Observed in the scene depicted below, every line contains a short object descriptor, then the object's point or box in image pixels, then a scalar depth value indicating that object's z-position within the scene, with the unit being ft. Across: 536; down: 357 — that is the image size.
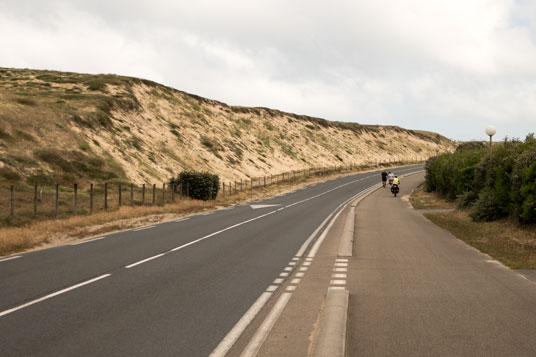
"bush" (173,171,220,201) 119.44
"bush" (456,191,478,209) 76.13
